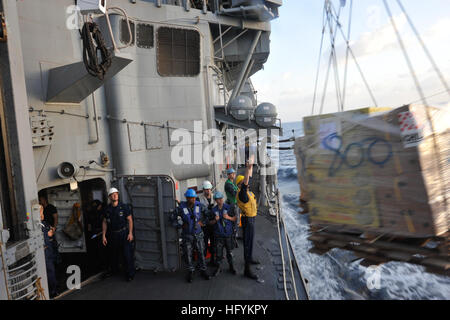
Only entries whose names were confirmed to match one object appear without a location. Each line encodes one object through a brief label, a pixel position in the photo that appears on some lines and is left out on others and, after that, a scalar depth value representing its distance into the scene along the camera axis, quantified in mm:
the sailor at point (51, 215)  5504
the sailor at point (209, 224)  5188
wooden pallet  2611
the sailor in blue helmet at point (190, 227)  4871
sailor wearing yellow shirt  4703
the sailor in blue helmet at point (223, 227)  5090
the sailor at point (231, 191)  6117
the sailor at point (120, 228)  4980
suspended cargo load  2619
